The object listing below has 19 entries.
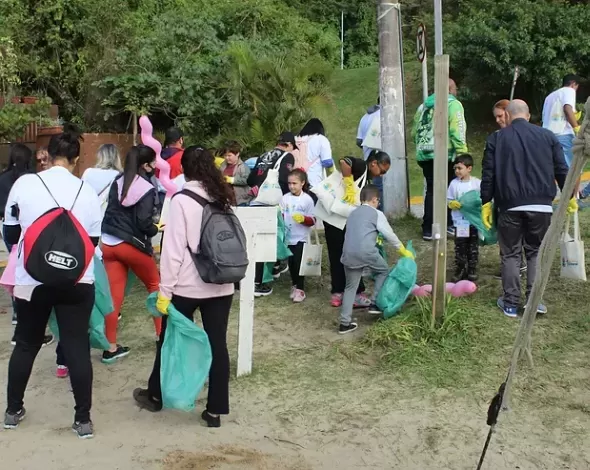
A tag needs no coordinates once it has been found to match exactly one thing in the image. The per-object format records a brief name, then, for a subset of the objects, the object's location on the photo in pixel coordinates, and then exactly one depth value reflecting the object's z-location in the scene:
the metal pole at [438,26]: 5.99
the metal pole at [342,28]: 28.88
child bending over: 5.71
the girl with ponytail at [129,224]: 5.09
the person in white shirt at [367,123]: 9.77
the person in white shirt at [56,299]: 3.96
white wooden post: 4.88
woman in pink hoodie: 4.04
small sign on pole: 8.98
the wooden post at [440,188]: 5.17
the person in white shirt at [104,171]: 5.68
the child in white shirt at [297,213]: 6.69
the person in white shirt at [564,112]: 8.52
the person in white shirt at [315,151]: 8.08
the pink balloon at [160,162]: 6.68
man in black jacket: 5.55
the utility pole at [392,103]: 9.16
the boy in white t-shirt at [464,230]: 6.57
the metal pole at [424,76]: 8.94
